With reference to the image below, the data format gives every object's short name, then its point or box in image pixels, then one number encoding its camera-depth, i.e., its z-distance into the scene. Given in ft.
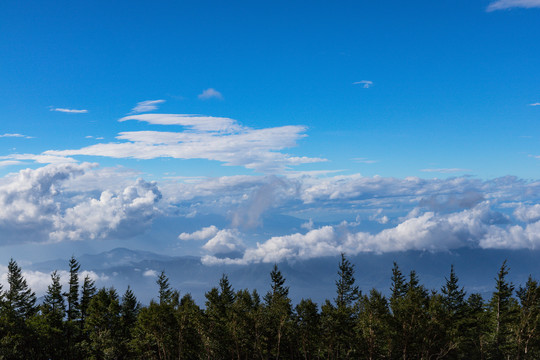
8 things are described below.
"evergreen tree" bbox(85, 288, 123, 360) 259.60
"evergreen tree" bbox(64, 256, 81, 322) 308.81
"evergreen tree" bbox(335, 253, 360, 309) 380.99
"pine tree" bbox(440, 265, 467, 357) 265.83
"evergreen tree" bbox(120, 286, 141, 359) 266.77
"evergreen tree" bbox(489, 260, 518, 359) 249.14
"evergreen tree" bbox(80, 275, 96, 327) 308.65
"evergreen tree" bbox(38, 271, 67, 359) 264.64
